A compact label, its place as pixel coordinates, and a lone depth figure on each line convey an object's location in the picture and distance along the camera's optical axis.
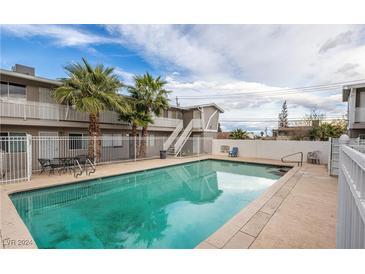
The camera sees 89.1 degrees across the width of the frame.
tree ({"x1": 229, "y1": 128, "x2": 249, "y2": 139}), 22.12
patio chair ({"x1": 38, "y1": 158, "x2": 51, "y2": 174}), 9.70
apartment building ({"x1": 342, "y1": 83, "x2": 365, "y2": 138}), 13.41
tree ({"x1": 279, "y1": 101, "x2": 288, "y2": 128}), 47.75
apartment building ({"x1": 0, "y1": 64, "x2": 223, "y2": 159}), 10.46
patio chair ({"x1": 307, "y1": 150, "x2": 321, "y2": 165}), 14.95
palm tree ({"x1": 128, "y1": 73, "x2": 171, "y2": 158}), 15.02
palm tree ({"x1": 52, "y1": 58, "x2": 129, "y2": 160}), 10.75
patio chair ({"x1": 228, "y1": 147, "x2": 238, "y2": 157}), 19.19
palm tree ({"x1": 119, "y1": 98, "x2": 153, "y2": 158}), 14.91
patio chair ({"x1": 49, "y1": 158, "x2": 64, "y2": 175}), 9.94
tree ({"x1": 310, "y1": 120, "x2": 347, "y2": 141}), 21.25
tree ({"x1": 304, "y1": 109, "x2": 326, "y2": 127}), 27.94
